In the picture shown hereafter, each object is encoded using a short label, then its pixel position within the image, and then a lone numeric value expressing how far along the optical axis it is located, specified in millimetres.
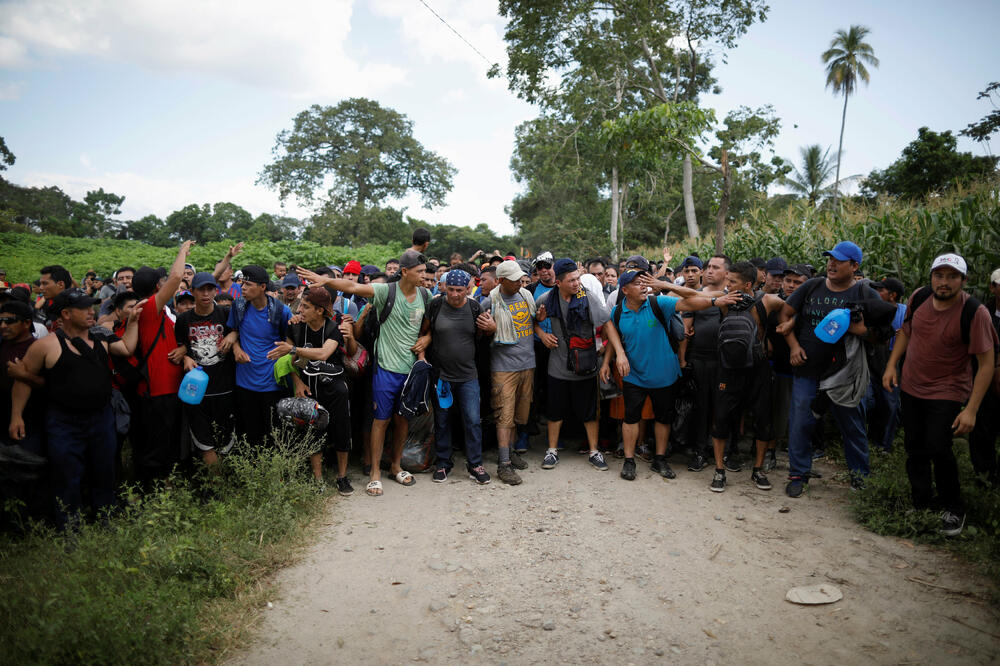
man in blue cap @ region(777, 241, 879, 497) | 4836
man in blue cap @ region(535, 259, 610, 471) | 5836
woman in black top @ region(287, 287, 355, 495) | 4977
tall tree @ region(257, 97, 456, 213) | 41812
